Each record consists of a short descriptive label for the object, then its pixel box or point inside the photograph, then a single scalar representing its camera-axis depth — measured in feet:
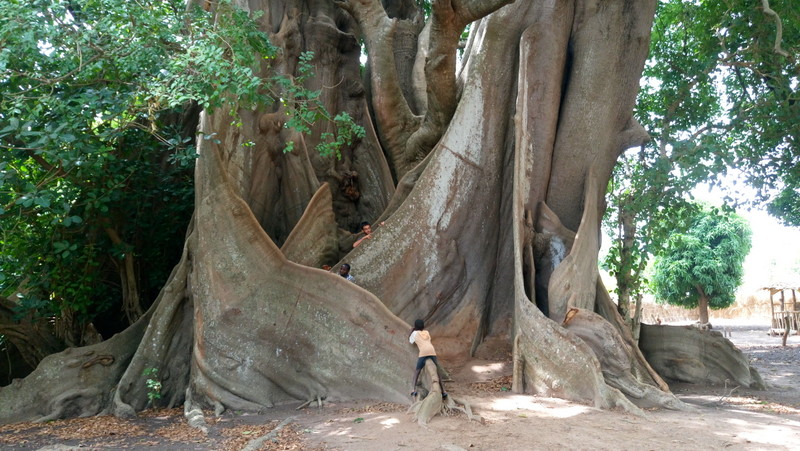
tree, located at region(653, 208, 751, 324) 82.53
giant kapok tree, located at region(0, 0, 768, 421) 19.89
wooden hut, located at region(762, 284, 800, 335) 62.90
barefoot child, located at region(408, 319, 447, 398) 18.61
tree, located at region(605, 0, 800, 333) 28.68
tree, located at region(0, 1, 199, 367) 18.16
